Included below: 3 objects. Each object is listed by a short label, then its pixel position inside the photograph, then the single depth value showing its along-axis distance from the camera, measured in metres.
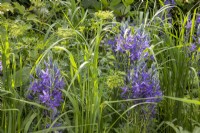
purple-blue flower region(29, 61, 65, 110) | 2.31
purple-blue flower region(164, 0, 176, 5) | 4.12
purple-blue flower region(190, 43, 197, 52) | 3.10
